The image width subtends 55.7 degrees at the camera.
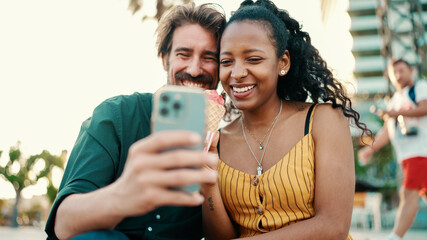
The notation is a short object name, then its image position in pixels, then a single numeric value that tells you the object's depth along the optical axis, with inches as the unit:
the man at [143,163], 43.2
